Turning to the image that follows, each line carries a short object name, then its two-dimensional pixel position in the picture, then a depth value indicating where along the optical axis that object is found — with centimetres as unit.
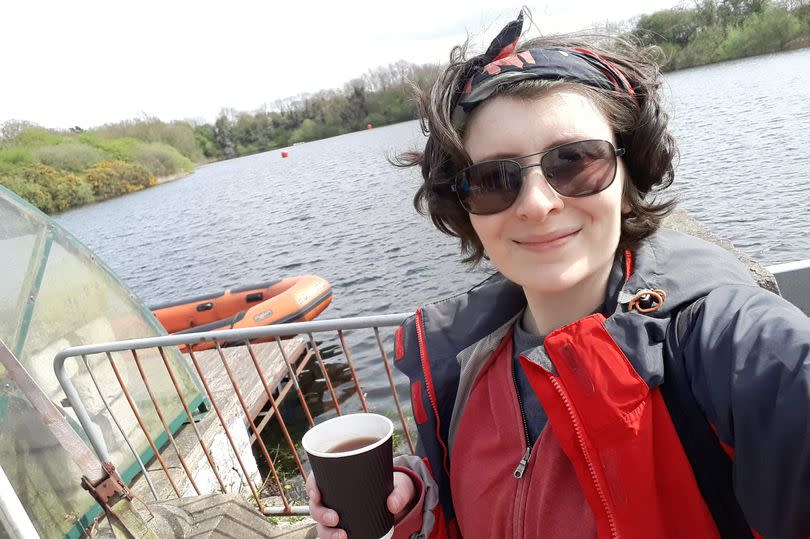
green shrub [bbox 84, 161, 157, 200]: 5753
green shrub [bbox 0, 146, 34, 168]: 5644
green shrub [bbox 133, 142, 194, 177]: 7039
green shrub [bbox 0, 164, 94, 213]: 4962
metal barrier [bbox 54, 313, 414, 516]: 288
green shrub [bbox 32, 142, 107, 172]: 5884
